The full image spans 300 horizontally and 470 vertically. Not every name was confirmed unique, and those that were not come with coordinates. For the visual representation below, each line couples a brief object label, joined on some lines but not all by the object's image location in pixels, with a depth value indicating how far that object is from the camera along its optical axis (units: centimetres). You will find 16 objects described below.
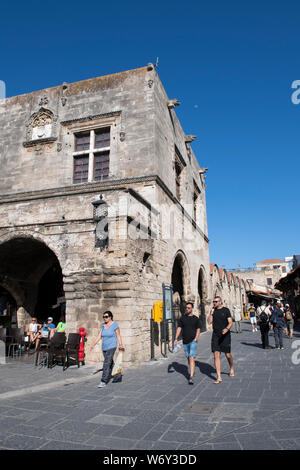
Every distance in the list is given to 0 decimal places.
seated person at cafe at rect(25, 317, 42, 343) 987
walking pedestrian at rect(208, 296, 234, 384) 598
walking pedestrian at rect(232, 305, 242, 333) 1597
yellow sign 888
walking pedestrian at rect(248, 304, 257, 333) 1726
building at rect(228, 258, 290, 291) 5571
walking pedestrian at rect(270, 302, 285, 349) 968
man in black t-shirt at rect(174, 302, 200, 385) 603
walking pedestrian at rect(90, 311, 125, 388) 583
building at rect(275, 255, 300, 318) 1874
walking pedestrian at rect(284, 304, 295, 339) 1275
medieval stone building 805
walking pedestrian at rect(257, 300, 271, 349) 997
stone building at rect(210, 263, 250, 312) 2120
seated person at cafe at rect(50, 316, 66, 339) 895
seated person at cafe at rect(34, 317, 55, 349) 954
